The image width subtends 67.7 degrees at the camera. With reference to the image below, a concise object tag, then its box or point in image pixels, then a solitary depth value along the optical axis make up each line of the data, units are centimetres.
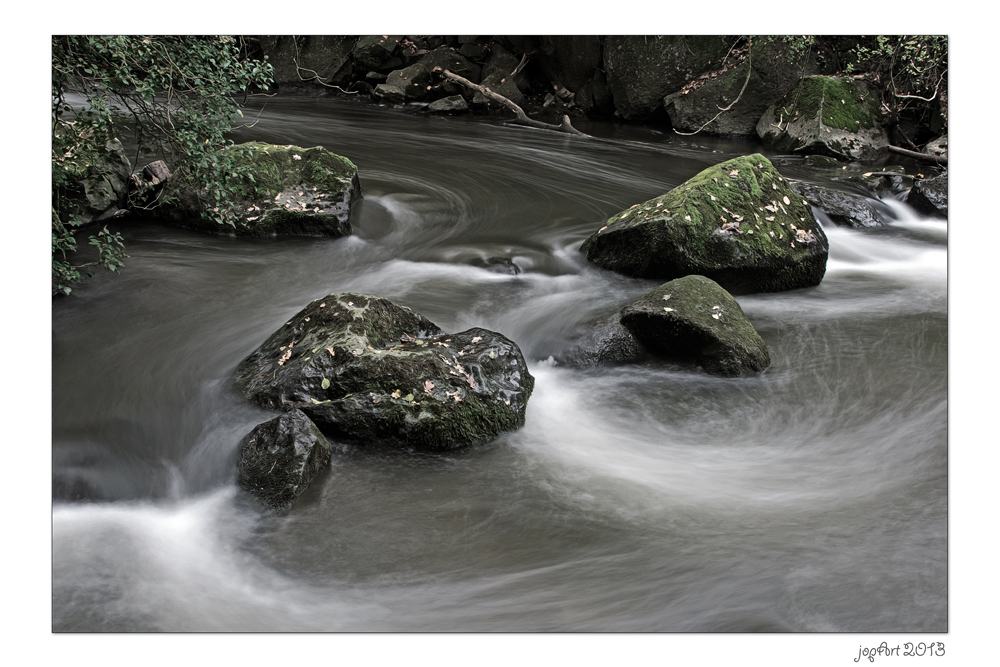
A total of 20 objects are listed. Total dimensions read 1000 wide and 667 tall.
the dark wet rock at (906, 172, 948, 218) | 791
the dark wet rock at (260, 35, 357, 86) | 1464
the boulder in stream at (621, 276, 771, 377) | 462
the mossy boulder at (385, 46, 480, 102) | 1414
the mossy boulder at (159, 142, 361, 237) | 656
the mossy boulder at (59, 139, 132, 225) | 633
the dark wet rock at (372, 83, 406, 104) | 1412
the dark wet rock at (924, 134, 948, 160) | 989
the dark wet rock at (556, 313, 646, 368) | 482
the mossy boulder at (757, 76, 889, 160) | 1032
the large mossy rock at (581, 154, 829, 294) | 567
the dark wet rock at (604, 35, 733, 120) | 1155
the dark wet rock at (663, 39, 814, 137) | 1096
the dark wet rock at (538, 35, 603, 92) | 1296
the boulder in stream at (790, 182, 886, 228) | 771
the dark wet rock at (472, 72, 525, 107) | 1381
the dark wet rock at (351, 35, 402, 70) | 1488
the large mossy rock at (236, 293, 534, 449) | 380
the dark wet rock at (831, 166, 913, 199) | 855
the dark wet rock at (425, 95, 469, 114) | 1315
